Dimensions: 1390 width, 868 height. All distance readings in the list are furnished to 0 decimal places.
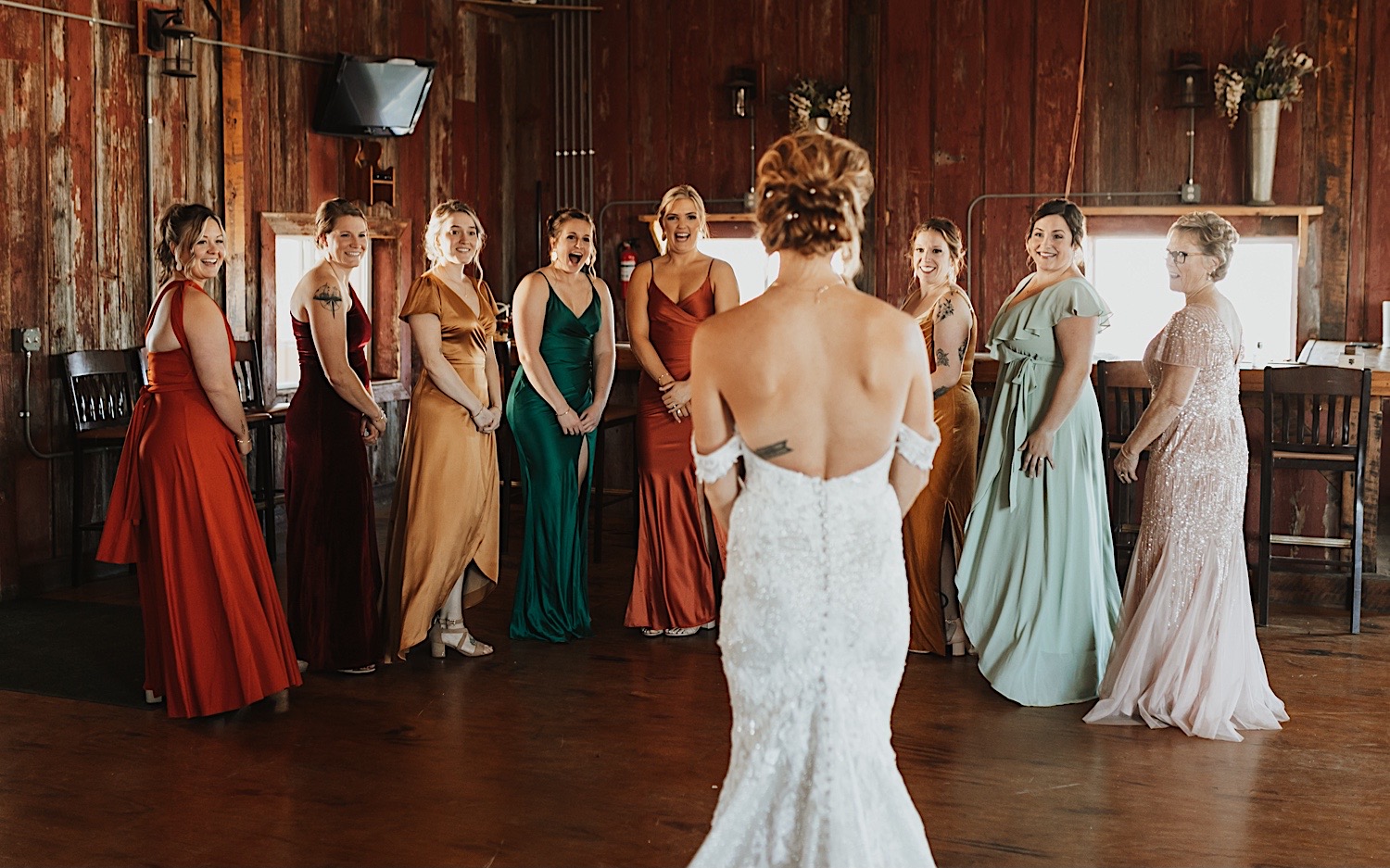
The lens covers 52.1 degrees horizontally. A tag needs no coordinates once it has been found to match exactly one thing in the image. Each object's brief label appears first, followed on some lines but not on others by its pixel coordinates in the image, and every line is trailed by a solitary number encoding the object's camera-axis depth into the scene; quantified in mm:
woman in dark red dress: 4801
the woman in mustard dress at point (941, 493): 5148
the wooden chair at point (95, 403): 6289
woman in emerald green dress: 5406
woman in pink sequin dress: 4375
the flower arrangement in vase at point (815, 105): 8898
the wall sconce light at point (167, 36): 6672
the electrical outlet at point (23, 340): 6141
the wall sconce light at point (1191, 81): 8297
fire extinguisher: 9391
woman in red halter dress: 4344
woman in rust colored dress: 5445
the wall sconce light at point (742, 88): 9094
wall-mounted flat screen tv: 7859
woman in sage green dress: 4613
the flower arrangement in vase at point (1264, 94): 8023
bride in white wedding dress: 2621
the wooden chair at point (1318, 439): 5484
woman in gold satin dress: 4988
